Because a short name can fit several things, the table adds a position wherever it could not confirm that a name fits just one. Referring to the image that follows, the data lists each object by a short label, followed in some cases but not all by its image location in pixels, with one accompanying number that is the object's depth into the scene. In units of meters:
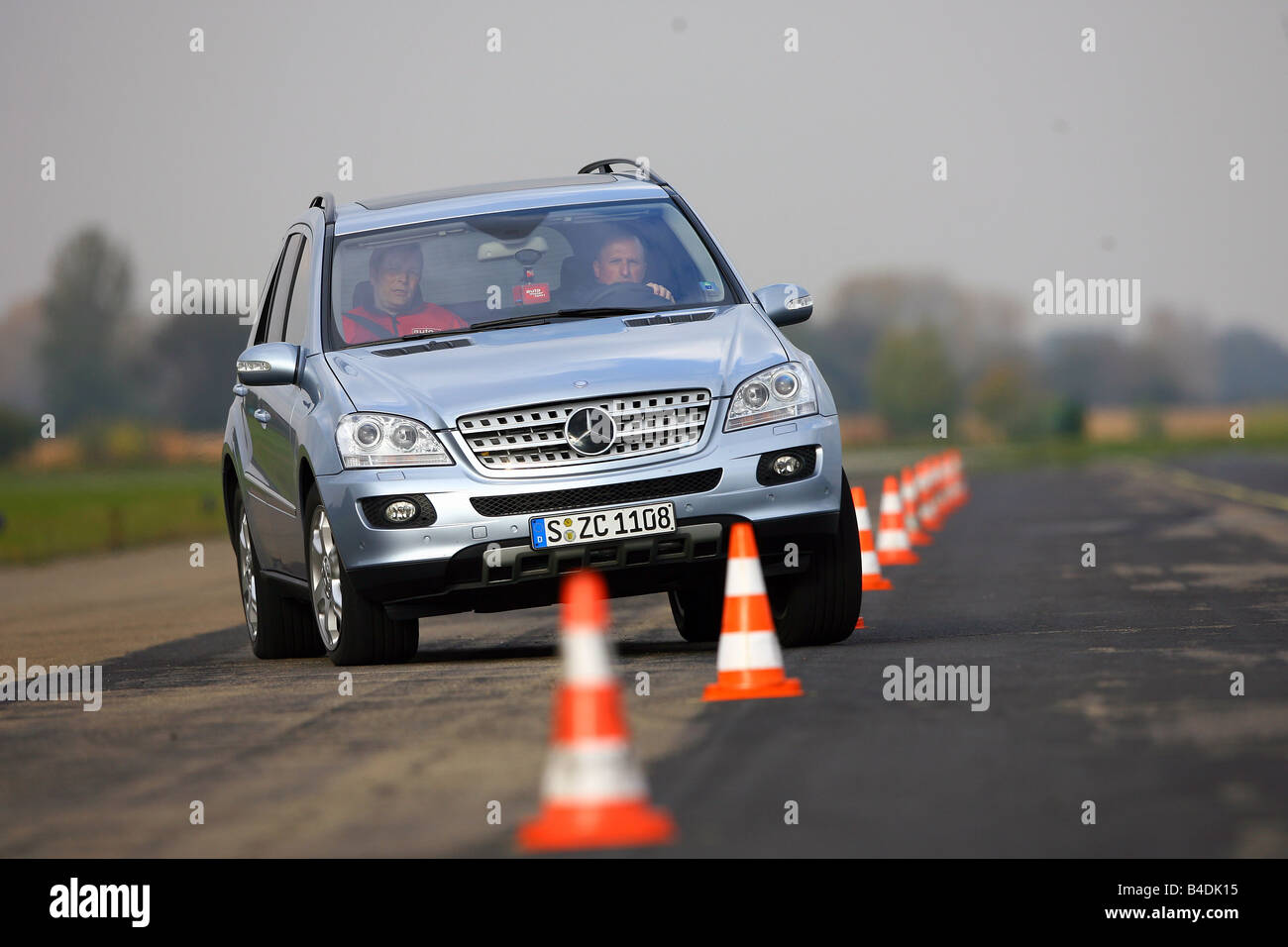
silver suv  9.38
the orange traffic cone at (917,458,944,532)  26.59
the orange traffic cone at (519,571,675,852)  5.40
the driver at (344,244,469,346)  10.34
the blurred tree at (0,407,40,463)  93.88
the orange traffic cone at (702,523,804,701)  8.23
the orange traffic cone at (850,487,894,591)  14.42
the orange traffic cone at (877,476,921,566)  18.94
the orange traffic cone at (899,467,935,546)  22.50
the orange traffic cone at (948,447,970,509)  34.81
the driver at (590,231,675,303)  10.59
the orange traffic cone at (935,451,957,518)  32.06
